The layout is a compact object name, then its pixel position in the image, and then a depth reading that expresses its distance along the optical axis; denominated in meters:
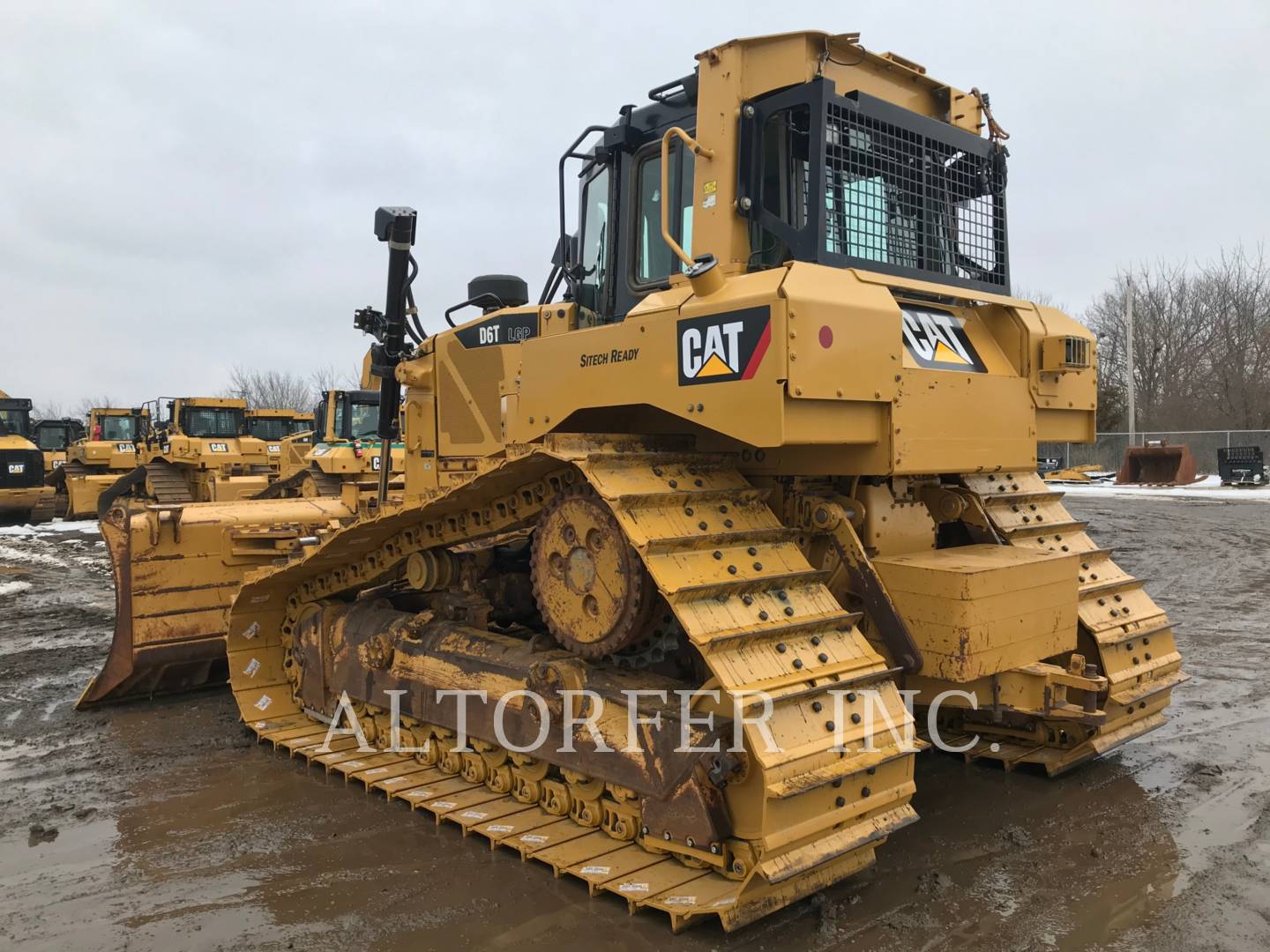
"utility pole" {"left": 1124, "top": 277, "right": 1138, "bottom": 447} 32.68
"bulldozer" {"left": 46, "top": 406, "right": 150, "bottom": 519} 22.61
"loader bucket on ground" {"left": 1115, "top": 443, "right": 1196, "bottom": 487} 25.73
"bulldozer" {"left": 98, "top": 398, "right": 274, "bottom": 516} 20.83
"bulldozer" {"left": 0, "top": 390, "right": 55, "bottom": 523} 20.55
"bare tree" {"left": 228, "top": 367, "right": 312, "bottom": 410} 81.12
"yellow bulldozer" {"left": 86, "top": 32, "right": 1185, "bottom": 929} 3.38
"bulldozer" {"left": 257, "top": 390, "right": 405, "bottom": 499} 15.16
